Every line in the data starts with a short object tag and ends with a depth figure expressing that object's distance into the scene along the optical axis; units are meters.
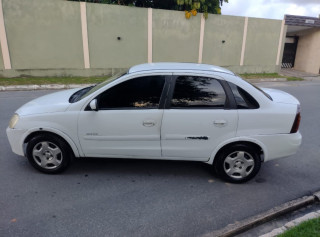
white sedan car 3.41
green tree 14.19
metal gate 21.52
